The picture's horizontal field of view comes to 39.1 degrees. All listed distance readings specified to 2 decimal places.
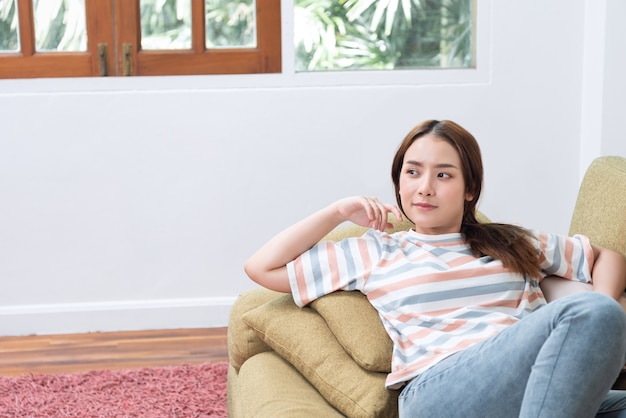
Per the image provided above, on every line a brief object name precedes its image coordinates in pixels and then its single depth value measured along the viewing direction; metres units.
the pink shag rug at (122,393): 2.58
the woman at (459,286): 1.41
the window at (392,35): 3.53
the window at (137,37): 3.37
